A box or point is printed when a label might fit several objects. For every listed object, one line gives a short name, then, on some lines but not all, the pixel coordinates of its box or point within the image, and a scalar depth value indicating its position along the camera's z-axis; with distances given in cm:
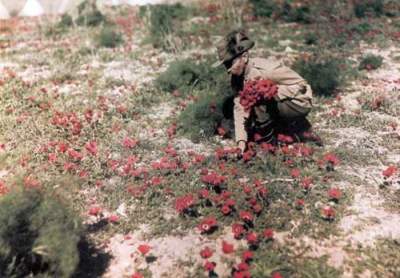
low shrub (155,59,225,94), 884
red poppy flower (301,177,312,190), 526
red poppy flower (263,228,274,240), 453
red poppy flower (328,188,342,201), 509
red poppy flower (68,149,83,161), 643
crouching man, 602
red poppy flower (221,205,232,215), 490
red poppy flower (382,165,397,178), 538
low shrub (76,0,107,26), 1577
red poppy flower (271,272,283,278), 393
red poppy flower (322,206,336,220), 484
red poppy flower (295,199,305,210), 501
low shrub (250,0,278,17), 1478
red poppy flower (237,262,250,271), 405
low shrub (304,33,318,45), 1181
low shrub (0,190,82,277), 393
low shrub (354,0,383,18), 1422
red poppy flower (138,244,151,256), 427
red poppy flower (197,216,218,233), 475
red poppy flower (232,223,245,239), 461
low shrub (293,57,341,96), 833
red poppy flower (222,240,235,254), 414
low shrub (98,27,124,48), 1277
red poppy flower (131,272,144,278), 413
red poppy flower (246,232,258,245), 446
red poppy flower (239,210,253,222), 473
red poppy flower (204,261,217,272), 408
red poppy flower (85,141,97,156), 629
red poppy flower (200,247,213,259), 424
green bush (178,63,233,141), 703
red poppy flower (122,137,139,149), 664
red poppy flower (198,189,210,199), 522
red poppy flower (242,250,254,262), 425
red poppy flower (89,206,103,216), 495
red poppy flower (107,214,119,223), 508
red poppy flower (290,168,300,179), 536
